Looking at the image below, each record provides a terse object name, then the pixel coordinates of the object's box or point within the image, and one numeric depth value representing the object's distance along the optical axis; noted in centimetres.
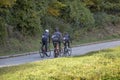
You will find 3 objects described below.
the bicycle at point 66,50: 2725
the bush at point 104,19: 5094
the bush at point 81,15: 4472
